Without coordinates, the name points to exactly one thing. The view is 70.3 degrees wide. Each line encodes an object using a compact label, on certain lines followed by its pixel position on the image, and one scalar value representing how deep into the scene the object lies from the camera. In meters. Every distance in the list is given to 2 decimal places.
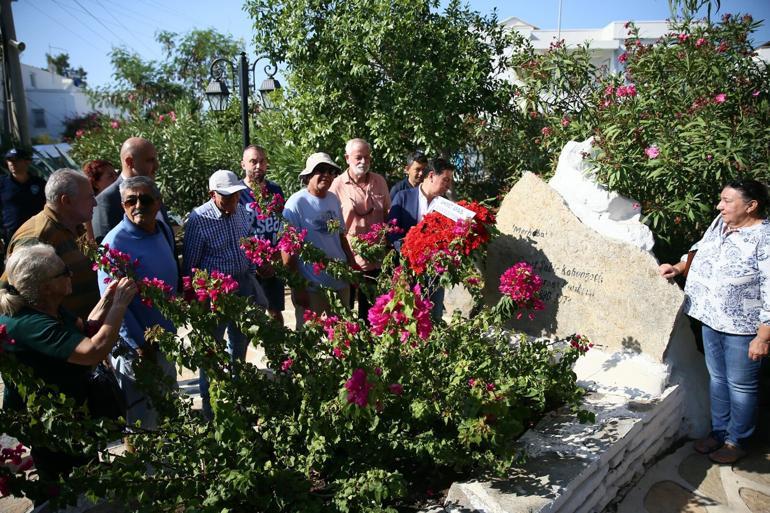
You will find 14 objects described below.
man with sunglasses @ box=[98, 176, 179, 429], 2.98
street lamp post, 5.99
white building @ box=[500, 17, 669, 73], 24.12
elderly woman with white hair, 2.30
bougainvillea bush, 1.98
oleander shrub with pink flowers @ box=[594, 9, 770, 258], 3.98
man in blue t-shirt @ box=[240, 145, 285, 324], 3.89
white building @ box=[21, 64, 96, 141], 39.47
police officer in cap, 5.38
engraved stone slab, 3.53
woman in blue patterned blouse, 3.02
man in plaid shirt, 3.43
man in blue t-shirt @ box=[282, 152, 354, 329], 3.93
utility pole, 8.37
